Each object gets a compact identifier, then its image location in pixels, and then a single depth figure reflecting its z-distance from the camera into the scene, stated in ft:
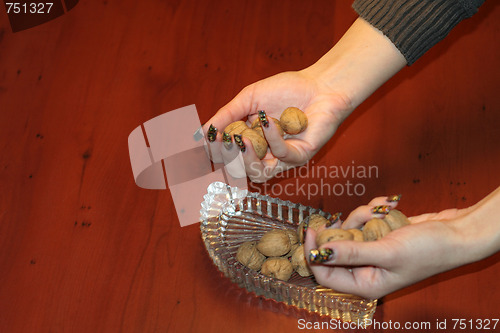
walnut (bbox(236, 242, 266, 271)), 3.21
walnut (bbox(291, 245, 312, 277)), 3.11
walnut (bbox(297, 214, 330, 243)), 3.18
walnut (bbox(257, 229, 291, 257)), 3.17
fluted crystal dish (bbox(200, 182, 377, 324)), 3.02
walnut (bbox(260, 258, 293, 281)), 3.10
